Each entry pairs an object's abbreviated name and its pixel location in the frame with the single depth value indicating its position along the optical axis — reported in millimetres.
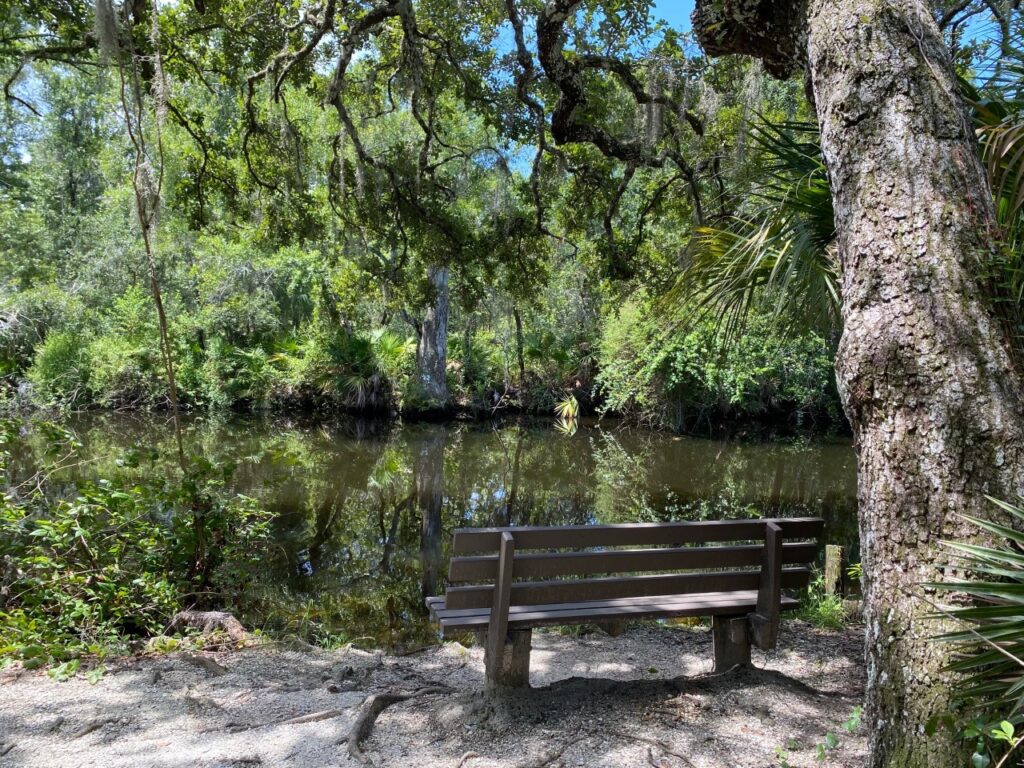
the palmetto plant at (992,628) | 1774
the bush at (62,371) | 18500
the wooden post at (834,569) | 5848
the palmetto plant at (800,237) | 2641
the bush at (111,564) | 4418
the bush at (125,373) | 18812
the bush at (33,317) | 19031
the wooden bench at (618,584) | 3373
